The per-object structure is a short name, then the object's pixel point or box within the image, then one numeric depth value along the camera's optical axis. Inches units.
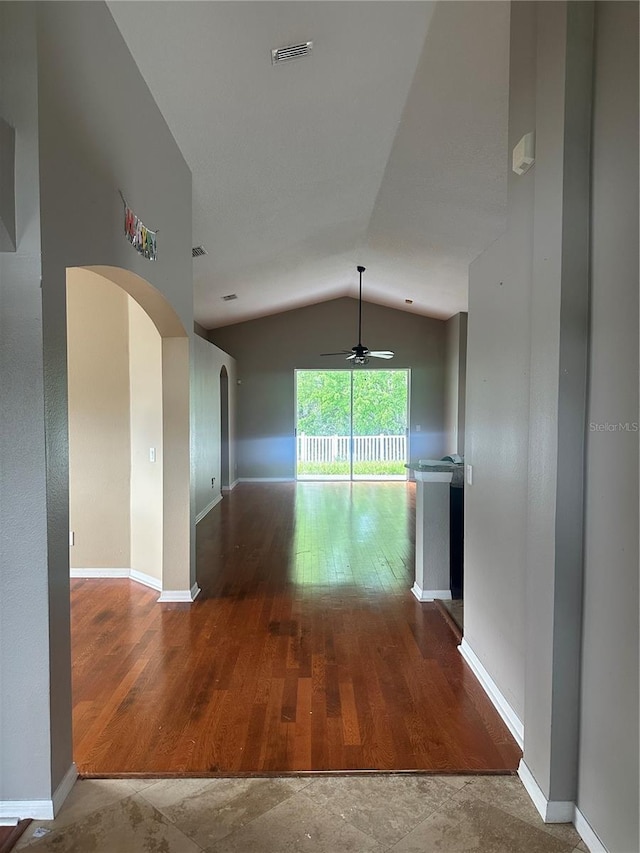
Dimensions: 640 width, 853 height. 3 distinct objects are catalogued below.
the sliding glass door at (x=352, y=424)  378.0
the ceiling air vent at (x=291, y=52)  96.0
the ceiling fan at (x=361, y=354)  281.6
